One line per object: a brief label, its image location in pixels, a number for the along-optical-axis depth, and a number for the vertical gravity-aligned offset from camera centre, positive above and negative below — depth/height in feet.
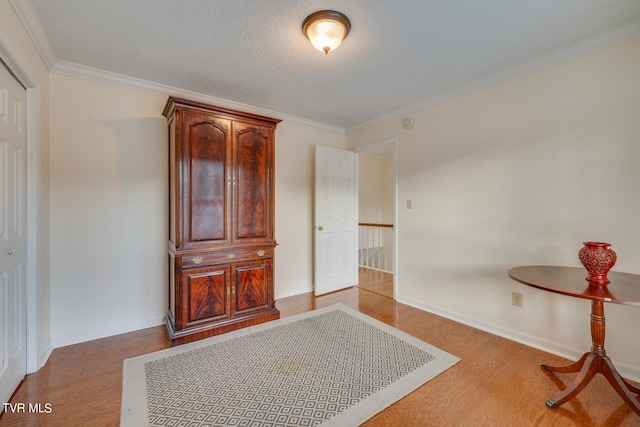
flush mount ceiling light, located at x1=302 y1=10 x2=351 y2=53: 5.57 +4.09
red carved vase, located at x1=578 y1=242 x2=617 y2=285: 5.29 -0.94
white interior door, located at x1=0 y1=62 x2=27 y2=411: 5.15 -0.34
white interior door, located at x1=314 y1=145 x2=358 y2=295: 12.16 -0.22
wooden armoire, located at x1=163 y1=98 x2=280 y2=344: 7.85 -0.09
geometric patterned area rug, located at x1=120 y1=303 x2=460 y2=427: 5.08 -3.72
